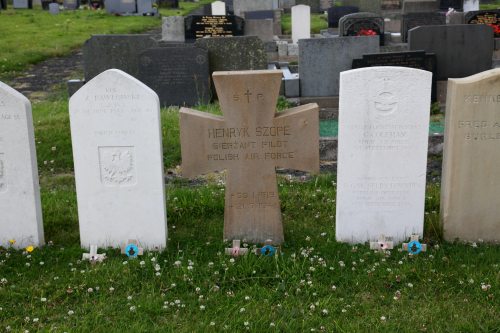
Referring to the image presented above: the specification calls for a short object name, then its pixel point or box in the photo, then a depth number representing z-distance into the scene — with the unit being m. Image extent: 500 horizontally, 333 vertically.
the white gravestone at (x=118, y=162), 5.05
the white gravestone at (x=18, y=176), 5.16
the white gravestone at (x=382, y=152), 5.11
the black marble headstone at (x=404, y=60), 10.52
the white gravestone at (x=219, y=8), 20.72
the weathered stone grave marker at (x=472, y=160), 5.12
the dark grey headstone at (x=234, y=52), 11.80
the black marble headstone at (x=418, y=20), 16.38
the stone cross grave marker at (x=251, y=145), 5.11
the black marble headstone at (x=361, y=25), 14.64
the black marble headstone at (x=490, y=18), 15.39
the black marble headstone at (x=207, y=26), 15.28
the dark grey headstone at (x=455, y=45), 11.47
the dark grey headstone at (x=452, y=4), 23.76
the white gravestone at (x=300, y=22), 18.89
